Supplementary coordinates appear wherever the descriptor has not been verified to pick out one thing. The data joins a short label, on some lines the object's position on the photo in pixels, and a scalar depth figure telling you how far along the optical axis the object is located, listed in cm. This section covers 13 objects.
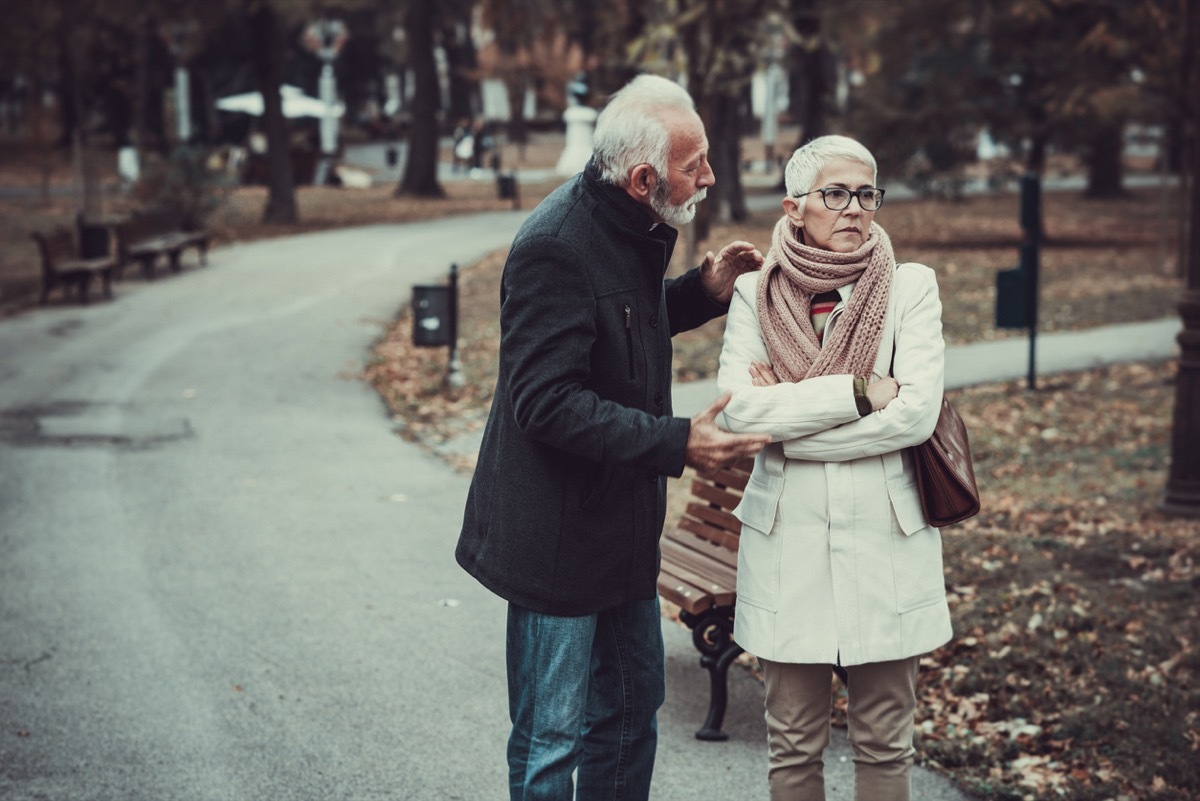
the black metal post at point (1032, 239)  1165
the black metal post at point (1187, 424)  800
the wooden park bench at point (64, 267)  1784
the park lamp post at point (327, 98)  4397
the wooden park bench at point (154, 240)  1984
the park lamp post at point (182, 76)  3966
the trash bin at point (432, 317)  1201
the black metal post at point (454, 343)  1202
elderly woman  343
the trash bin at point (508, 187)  3356
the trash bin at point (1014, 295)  1183
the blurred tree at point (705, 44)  1501
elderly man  319
